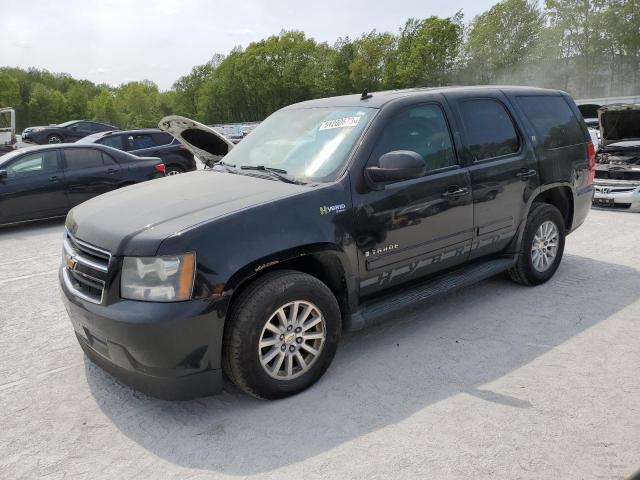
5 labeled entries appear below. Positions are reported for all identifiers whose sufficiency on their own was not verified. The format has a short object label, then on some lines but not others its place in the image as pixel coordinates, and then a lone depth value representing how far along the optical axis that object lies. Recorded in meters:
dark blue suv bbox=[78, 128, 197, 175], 12.98
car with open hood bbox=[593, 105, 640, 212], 8.37
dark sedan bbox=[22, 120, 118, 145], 24.71
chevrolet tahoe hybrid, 2.91
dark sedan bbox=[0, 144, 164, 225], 9.01
